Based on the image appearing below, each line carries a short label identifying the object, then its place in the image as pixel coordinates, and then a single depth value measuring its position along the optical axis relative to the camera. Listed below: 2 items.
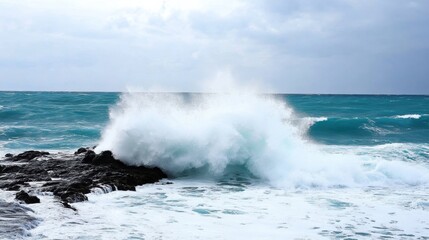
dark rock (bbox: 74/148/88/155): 14.72
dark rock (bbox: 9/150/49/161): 13.77
